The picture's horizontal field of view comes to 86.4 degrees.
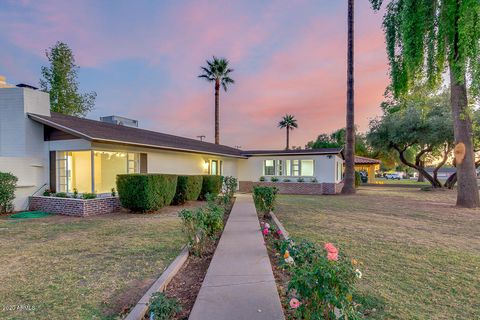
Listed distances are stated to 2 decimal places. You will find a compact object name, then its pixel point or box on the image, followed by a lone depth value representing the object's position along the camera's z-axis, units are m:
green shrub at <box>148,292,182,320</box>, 2.39
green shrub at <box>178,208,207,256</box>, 4.59
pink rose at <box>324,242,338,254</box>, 2.25
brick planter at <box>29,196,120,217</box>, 8.73
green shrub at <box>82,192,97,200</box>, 9.05
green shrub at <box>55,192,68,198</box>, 9.45
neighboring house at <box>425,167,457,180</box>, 64.82
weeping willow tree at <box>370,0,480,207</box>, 8.95
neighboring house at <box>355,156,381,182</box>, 28.77
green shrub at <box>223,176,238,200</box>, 12.87
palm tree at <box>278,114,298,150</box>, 41.97
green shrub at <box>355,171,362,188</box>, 23.08
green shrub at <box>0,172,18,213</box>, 8.62
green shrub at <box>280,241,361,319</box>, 2.00
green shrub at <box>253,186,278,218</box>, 8.48
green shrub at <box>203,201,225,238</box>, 5.00
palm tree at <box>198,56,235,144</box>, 26.02
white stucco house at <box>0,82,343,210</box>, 9.49
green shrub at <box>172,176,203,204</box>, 11.30
